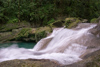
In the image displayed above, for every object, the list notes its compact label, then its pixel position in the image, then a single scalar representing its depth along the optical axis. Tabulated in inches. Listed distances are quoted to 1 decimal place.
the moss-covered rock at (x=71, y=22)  465.3
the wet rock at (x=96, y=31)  270.8
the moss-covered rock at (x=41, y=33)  470.5
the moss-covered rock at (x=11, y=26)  613.1
